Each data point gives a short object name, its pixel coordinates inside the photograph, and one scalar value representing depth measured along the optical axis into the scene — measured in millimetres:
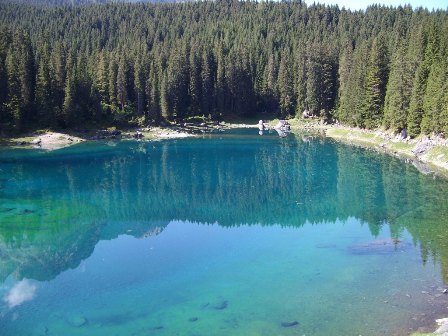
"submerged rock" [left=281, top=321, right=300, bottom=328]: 22012
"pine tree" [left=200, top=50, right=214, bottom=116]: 113312
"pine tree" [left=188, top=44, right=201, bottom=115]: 112688
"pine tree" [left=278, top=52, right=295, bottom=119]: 114375
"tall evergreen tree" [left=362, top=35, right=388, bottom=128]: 83938
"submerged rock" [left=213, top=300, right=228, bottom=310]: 24000
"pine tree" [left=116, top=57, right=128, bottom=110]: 100062
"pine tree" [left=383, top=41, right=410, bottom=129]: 72669
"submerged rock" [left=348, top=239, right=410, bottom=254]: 32062
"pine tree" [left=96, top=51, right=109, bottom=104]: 101750
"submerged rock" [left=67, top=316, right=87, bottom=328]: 22453
